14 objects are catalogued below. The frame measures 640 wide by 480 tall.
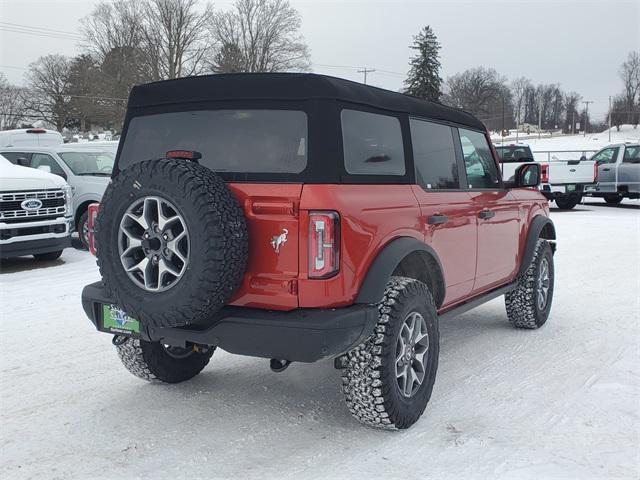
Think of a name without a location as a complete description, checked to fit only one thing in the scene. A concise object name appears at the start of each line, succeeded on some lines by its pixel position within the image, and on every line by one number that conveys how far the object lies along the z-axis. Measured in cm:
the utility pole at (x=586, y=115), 11919
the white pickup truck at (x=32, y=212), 904
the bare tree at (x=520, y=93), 11888
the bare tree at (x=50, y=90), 5881
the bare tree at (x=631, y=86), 10738
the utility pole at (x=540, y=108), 11109
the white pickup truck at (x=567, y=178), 1909
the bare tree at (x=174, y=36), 4991
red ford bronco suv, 325
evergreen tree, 6738
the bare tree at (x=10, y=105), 6103
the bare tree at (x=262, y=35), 5203
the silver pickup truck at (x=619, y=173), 1998
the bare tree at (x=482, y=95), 9706
